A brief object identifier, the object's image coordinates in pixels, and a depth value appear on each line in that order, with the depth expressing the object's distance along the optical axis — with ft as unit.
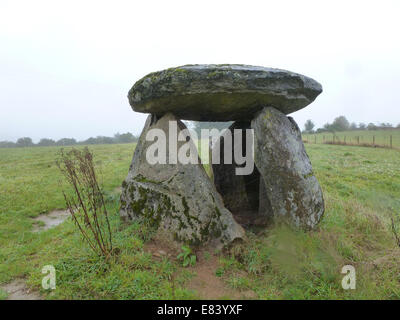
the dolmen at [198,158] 13.21
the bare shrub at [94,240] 10.82
